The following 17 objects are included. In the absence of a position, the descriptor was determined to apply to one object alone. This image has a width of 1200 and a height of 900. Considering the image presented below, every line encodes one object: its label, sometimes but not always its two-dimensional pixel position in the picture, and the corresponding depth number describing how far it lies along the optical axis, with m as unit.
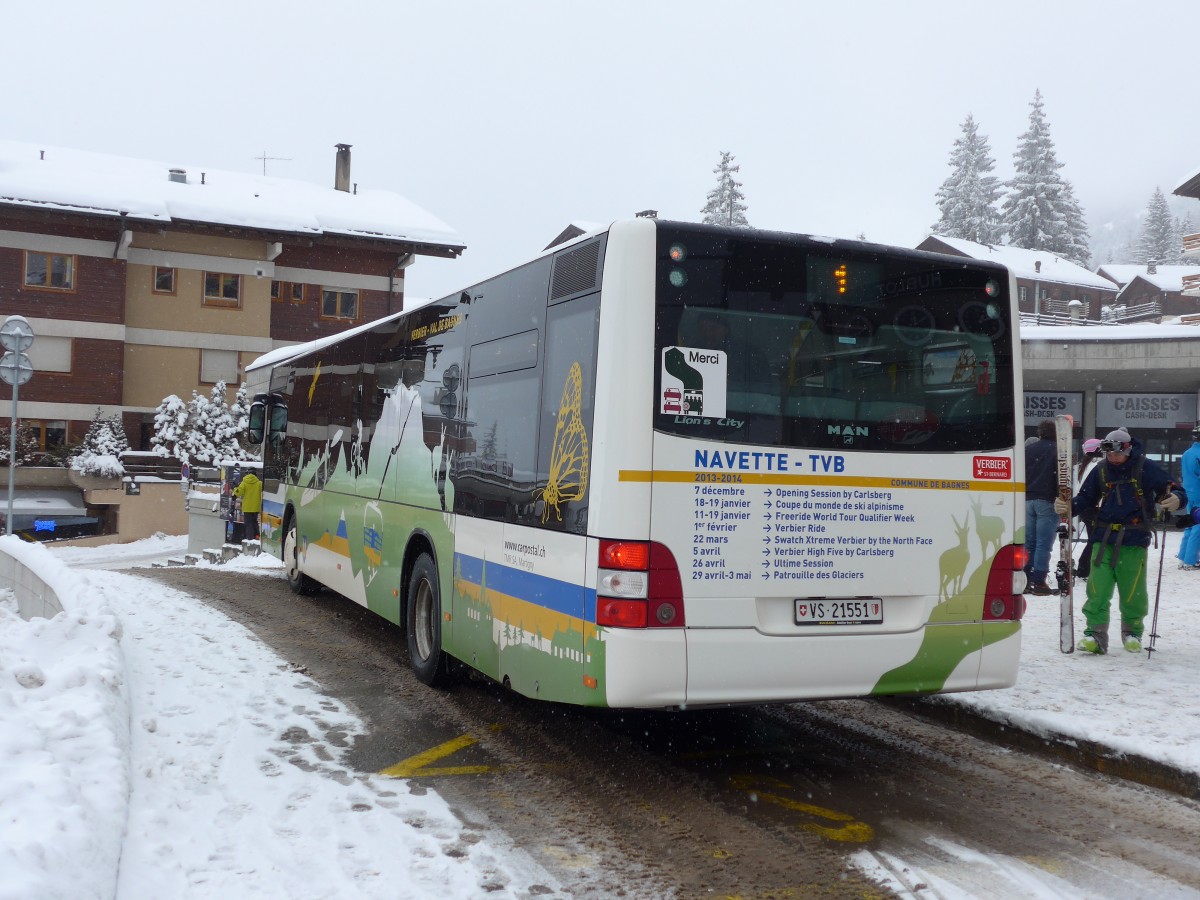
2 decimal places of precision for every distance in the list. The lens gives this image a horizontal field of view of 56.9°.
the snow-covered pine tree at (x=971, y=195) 74.75
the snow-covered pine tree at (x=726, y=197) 68.31
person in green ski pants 8.84
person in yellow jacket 21.62
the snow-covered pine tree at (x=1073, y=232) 75.12
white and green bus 5.49
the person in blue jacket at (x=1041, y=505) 12.55
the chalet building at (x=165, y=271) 36.03
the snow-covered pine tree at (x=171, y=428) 36.09
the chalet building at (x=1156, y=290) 72.00
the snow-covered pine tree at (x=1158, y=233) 112.69
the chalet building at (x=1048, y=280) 61.81
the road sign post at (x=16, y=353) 16.05
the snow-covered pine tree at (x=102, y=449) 34.38
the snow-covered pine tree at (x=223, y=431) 36.81
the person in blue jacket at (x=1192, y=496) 14.80
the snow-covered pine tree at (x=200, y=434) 36.25
